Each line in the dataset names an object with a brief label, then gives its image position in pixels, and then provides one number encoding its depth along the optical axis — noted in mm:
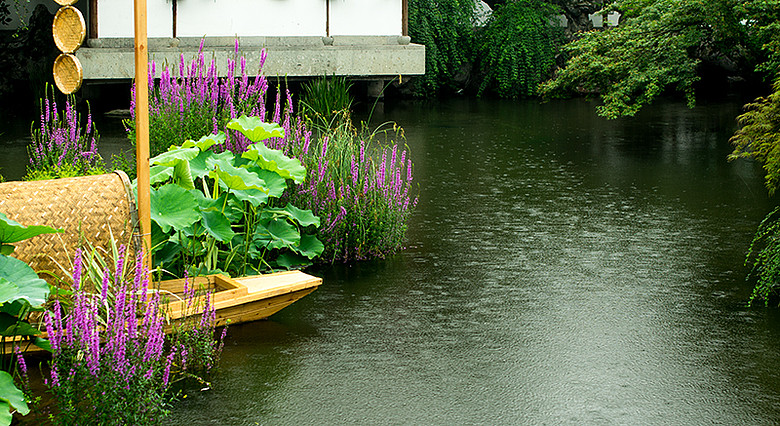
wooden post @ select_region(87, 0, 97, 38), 14266
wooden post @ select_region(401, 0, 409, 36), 16266
